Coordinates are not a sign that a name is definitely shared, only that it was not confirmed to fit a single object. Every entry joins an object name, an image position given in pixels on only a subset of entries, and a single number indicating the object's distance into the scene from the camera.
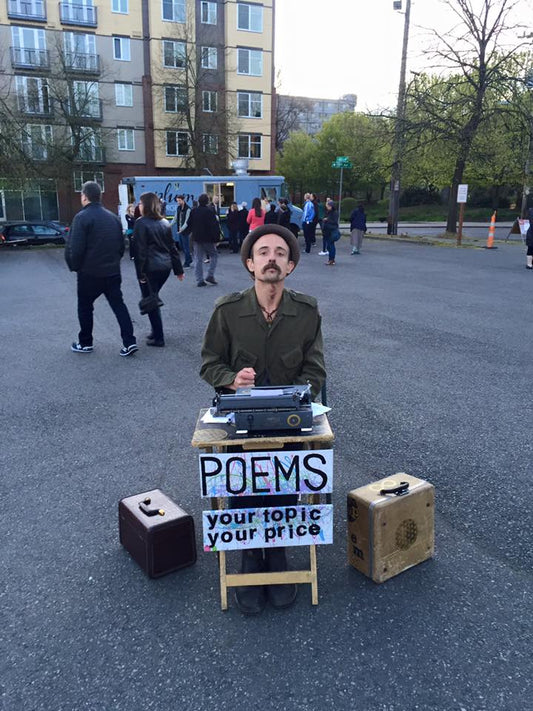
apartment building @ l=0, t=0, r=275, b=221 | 36.62
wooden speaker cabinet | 2.99
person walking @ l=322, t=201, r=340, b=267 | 16.80
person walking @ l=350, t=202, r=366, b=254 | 19.48
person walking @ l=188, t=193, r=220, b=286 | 12.26
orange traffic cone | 21.65
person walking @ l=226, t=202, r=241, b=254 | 19.44
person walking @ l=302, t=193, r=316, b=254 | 19.28
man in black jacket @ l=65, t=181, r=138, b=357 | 6.82
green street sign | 23.83
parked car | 25.08
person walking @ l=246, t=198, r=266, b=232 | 18.17
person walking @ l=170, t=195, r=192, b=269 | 17.31
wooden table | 2.67
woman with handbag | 7.52
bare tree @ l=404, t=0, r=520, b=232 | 23.70
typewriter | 2.64
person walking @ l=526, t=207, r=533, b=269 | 15.07
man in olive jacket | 3.03
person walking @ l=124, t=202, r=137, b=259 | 19.48
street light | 24.58
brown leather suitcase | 3.07
